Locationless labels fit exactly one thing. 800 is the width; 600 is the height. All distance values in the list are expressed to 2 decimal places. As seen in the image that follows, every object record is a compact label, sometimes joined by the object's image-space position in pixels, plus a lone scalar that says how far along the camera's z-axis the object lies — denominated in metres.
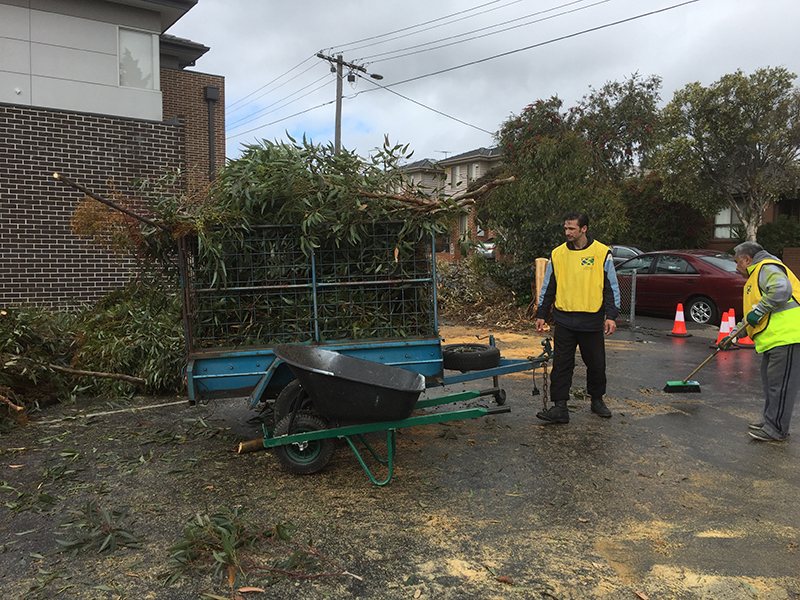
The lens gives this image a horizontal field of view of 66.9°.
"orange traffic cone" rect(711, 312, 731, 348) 10.29
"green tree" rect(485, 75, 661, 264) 12.62
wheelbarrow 4.15
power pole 23.98
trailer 5.17
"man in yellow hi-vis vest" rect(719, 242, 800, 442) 5.27
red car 11.80
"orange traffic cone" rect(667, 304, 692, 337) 11.13
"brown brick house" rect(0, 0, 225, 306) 10.36
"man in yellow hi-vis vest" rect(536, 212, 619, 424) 5.83
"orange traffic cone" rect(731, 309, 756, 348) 10.22
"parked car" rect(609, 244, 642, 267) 19.67
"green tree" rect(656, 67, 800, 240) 22.02
